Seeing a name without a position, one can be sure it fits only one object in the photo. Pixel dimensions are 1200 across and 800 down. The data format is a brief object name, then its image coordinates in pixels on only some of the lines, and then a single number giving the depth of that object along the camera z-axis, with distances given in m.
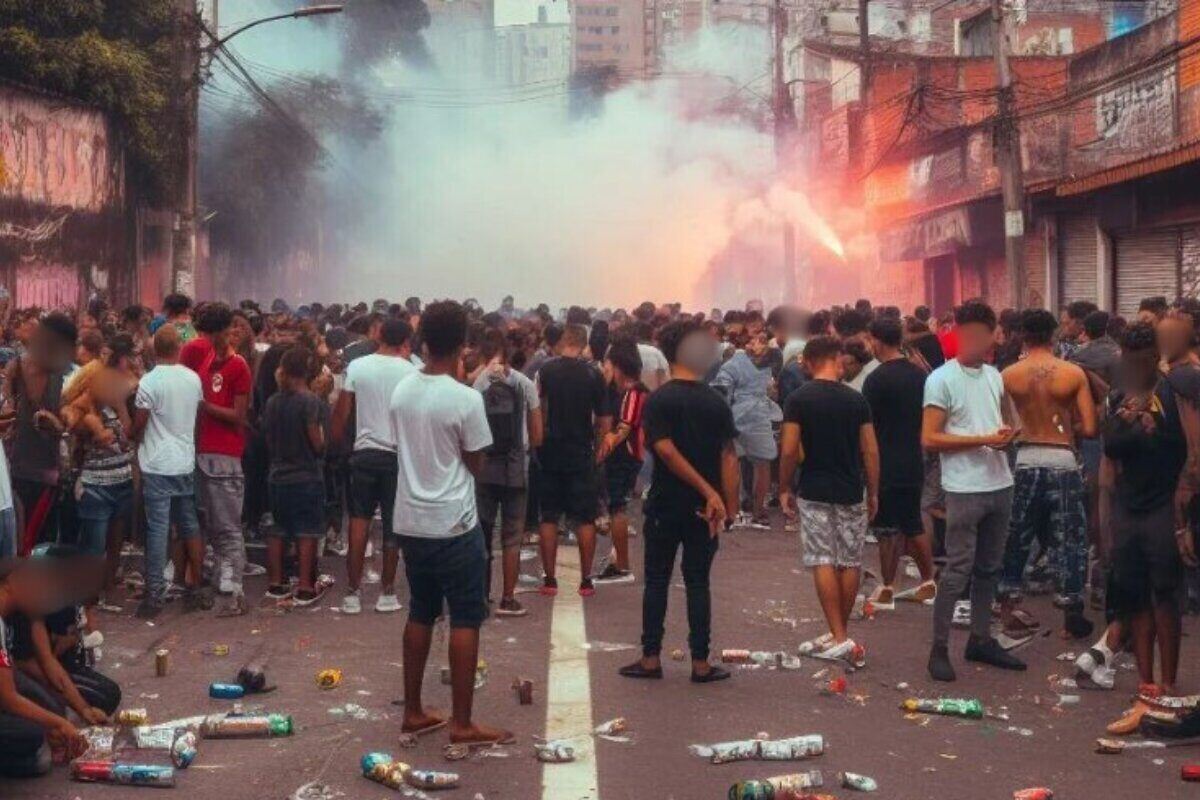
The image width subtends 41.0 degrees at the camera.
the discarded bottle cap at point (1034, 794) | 6.18
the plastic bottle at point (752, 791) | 6.08
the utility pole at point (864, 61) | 40.80
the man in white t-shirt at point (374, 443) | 10.05
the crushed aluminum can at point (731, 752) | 6.76
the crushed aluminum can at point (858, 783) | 6.35
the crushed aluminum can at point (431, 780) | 6.38
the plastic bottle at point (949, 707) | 7.55
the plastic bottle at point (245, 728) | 7.14
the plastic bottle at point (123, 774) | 6.42
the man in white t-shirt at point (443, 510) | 6.93
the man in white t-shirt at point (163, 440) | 9.98
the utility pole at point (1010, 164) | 23.45
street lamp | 21.22
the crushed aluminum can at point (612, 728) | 7.22
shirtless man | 8.70
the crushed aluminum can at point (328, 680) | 8.11
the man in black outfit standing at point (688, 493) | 8.27
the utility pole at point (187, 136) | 21.69
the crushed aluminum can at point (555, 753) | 6.75
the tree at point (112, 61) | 27.25
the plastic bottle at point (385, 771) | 6.41
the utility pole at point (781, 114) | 41.59
